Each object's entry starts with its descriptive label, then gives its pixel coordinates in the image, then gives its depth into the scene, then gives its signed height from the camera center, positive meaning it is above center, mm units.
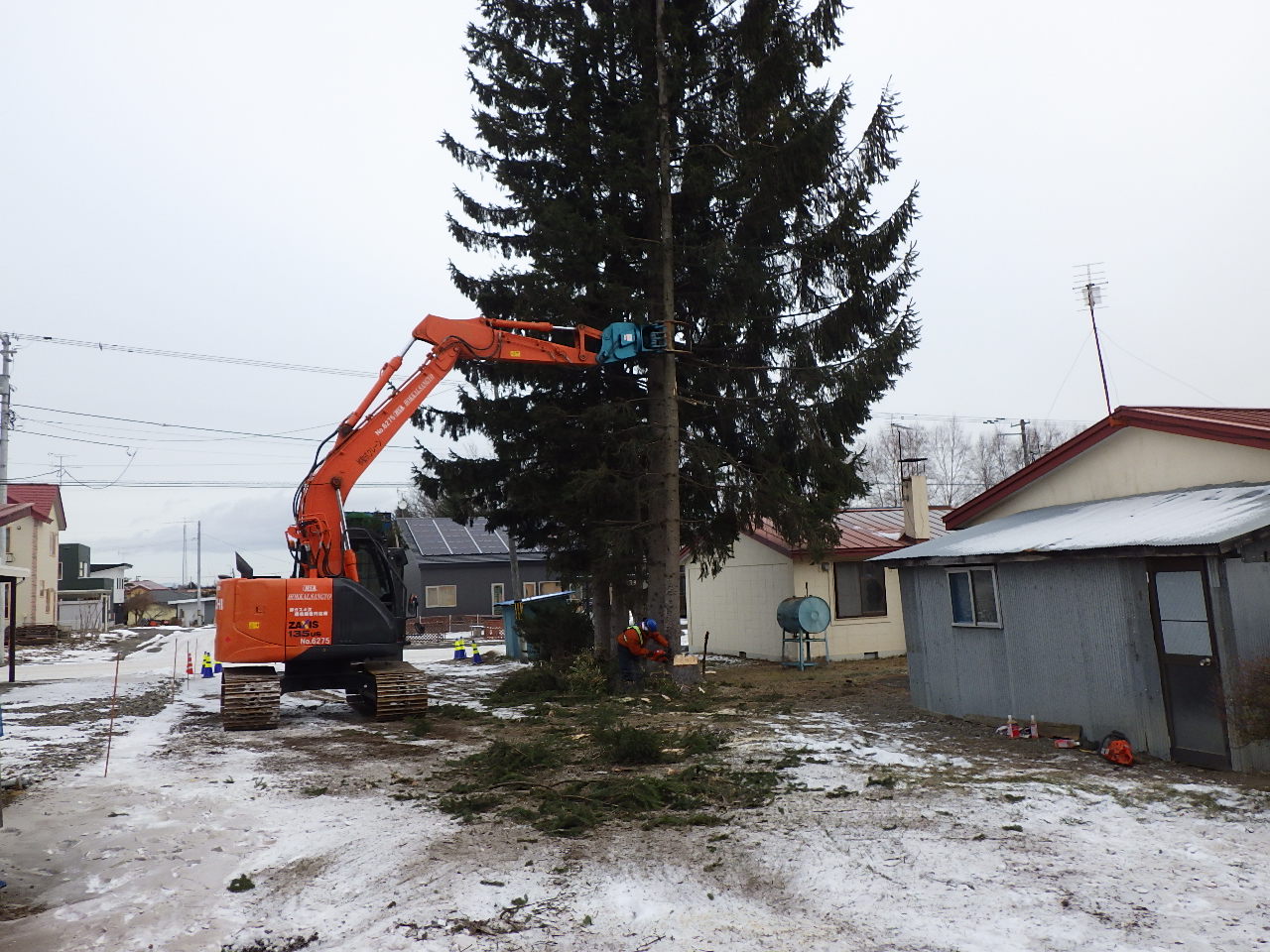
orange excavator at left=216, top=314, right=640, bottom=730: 13562 +266
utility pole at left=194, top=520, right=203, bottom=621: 61881 +3079
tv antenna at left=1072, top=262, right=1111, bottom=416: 16828 +5281
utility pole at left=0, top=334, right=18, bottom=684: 29969 +7003
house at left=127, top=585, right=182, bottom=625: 63812 +203
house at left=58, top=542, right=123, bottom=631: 48281 +1503
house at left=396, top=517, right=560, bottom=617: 46906 +1585
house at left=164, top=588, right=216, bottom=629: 61116 +201
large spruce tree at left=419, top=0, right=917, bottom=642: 16062 +6009
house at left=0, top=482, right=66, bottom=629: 40031 +3312
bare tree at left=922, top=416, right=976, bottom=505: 67194 +8412
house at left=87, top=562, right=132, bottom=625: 70950 +3904
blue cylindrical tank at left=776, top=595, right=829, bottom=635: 20625 -673
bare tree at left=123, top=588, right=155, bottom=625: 63406 +685
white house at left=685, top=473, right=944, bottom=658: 22203 +22
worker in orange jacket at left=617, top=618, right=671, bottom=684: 15500 -939
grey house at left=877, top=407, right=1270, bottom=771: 8961 -208
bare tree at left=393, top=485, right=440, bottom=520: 69250 +7842
